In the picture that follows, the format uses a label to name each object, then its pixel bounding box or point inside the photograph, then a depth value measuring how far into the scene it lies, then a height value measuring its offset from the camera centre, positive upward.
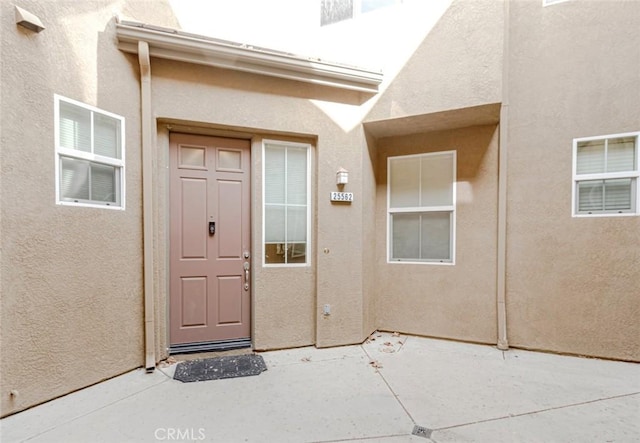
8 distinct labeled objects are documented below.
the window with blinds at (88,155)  2.51 +0.56
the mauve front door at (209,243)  3.36 -0.31
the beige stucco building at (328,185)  2.60 +0.36
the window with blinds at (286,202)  3.63 +0.19
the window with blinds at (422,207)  3.93 +0.14
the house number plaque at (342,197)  3.67 +0.26
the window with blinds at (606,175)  3.14 +0.47
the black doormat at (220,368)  2.91 -1.59
